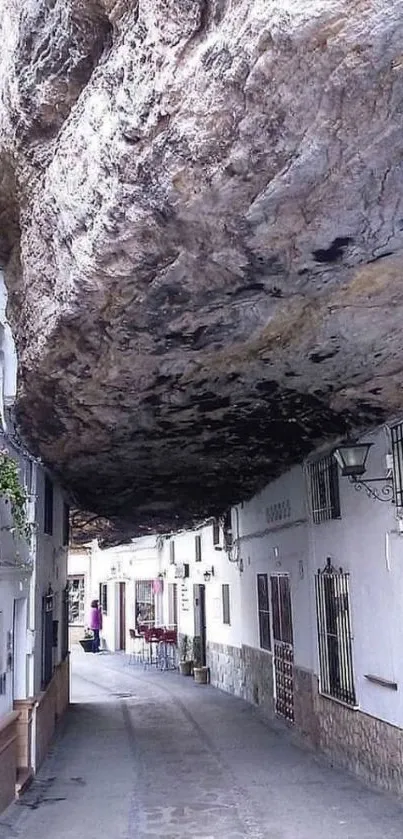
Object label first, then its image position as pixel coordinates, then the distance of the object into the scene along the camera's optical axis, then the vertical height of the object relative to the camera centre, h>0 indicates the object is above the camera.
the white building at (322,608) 6.99 -0.06
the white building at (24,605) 7.32 +0.08
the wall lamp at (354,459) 6.70 +1.12
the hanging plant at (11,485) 6.36 +0.97
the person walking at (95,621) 25.86 -0.34
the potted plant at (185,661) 18.84 -1.23
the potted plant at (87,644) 25.77 -1.02
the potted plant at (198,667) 17.30 -1.28
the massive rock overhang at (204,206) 3.26 +1.85
